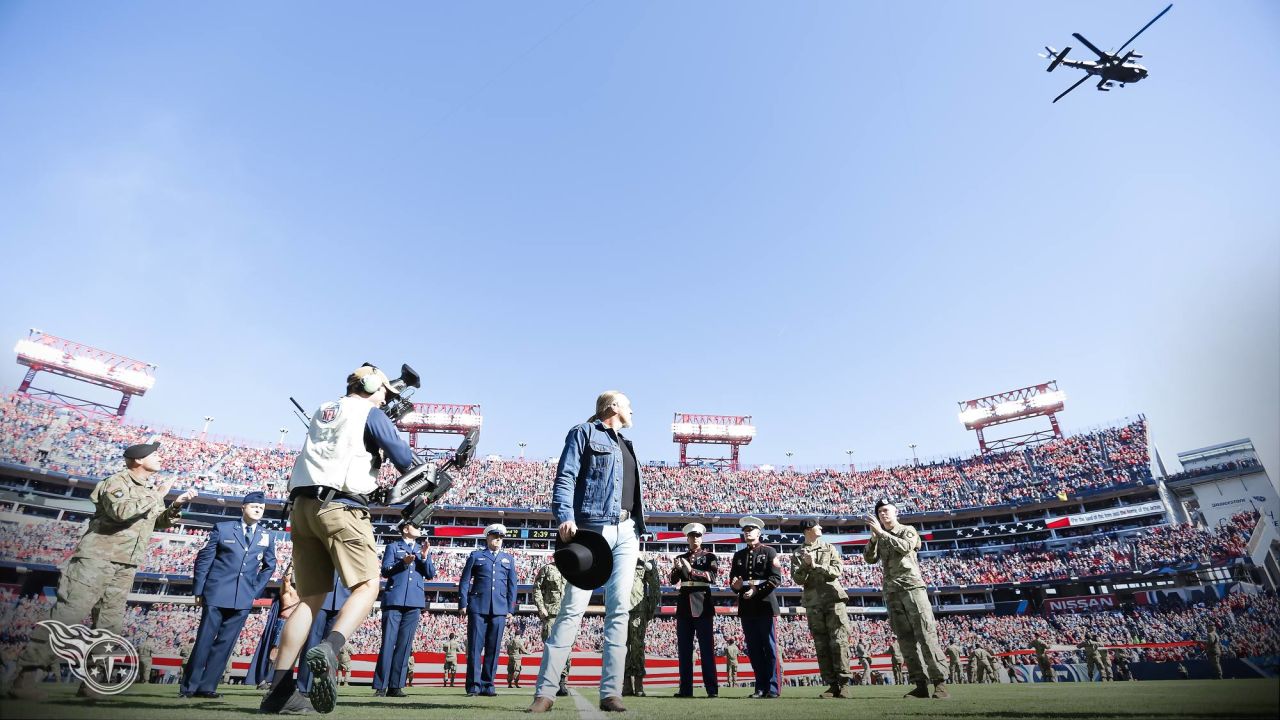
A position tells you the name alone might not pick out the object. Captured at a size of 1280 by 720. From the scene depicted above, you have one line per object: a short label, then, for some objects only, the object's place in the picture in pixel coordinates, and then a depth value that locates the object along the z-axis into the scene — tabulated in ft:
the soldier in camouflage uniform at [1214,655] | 50.34
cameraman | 11.99
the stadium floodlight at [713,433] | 197.77
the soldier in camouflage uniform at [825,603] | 24.18
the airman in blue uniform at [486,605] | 26.20
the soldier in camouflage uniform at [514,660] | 35.94
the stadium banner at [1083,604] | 122.01
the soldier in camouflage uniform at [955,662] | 52.70
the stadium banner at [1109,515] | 136.46
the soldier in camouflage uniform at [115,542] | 16.58
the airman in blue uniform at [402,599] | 26.64
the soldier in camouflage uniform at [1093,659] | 58.04
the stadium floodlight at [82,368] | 156.87
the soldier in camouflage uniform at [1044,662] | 54.85
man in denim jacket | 13.96
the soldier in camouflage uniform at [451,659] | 52.29
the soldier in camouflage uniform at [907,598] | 20.57
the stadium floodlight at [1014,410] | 174.29
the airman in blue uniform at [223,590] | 20.24
